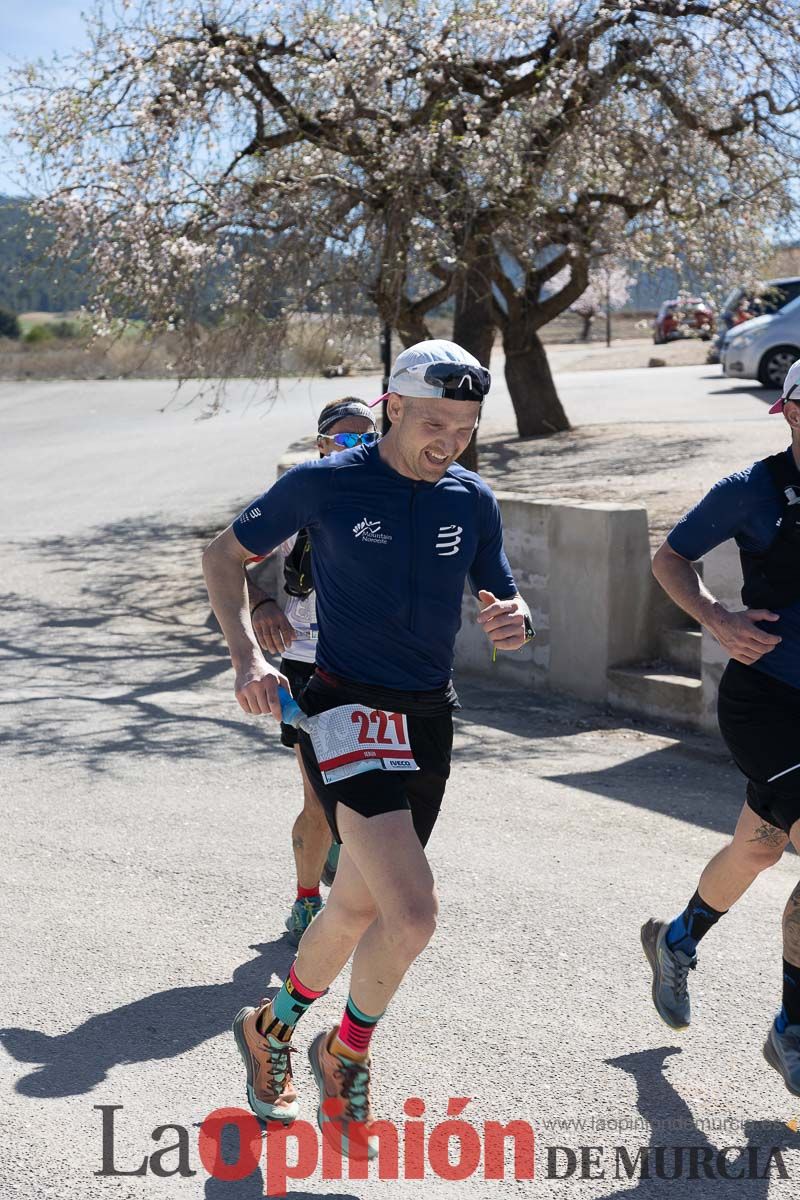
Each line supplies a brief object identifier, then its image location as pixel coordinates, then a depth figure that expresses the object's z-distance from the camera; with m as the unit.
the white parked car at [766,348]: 21.36
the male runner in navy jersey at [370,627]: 3.38
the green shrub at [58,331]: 71.51
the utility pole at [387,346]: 12.22
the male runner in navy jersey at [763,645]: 3.65
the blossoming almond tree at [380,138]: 11.38
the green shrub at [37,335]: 66.74
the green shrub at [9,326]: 80.12
